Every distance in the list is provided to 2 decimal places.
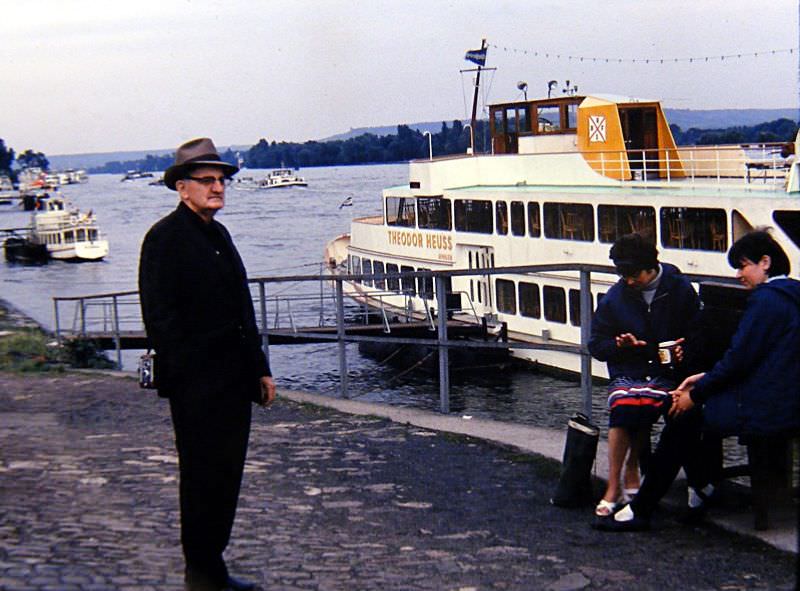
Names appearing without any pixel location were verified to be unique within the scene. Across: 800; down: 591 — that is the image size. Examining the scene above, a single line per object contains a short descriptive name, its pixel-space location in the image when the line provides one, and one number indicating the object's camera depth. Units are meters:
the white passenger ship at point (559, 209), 22.61
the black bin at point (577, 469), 6.05
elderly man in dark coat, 4.66
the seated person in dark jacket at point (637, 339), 5.75
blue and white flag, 36.91
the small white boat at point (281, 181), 159.75
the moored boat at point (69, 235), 68.88
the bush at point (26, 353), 12.83
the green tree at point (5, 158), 174.19
